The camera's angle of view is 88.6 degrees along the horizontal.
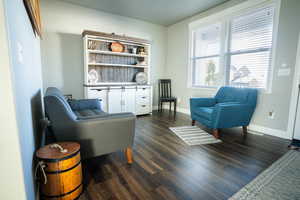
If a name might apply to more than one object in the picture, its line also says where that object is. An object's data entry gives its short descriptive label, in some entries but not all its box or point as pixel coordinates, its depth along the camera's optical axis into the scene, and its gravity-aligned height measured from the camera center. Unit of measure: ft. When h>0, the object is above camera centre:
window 9.37 +2.28
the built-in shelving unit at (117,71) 11.33 +0.85
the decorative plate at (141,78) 13.96 +0.31
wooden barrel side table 3.80 -2.31
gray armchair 4.63 -1.60
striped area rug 8.31 -3.13
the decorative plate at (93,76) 11.96 +0.37
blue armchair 8.43 -1.61
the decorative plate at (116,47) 12.16 +2.74
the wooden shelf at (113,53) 11.37 +2.22
